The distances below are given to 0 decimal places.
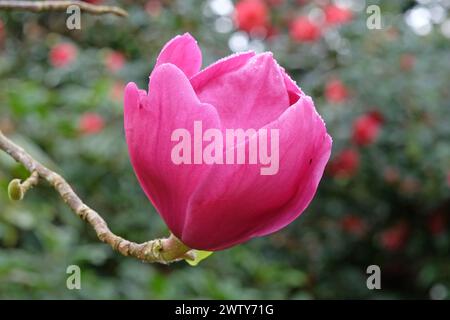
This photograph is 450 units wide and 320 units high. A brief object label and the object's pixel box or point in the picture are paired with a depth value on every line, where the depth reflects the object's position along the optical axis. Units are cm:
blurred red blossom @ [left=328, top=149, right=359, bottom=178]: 322
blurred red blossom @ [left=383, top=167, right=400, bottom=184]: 330
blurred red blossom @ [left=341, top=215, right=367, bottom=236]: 362
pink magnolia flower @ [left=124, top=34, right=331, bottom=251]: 52
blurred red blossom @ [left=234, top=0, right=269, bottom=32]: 340
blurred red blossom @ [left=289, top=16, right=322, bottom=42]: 337
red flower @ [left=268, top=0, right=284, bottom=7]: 378
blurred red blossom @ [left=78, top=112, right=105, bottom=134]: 259
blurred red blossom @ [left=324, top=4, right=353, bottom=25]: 341
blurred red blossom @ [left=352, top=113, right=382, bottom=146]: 313
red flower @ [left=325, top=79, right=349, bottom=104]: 313
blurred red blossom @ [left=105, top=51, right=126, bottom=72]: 300
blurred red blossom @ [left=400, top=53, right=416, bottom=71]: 313
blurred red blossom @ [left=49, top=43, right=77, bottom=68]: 299
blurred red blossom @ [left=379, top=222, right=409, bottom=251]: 372
